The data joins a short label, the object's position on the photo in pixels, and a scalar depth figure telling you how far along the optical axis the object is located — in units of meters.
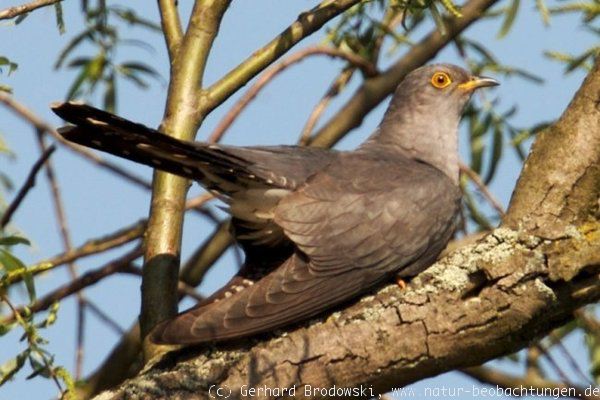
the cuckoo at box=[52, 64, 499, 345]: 7.38
